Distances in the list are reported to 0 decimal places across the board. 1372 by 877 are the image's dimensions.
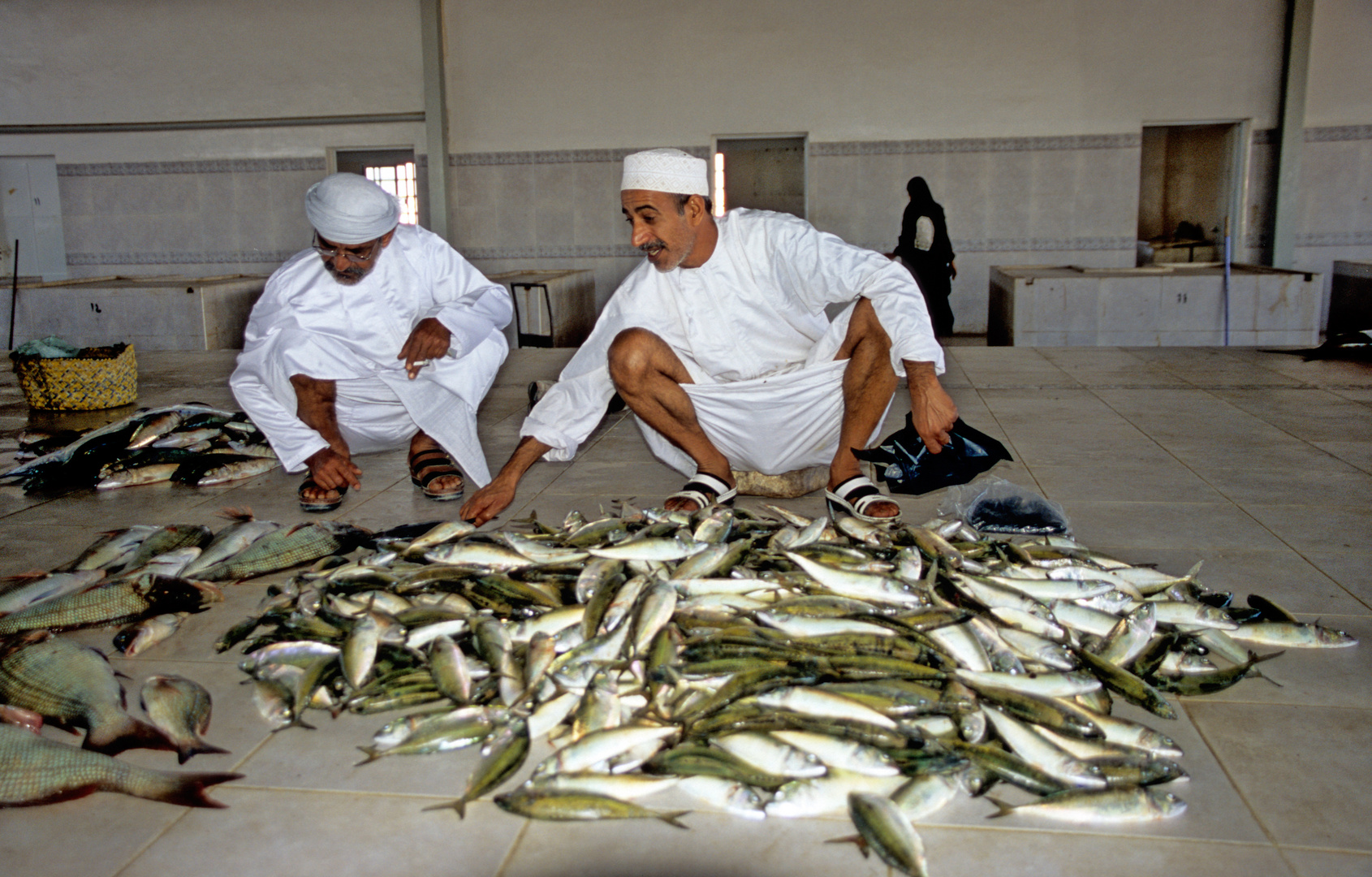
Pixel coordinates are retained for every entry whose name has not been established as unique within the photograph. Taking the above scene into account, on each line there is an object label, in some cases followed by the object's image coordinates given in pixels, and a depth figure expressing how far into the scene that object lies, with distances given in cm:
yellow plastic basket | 521
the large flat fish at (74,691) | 183
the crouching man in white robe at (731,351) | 307
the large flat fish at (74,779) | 166
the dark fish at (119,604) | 237
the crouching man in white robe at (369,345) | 362
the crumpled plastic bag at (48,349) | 523
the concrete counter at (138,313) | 850
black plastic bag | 292
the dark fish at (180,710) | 183
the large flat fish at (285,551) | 271
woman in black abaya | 763
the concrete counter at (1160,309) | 800
